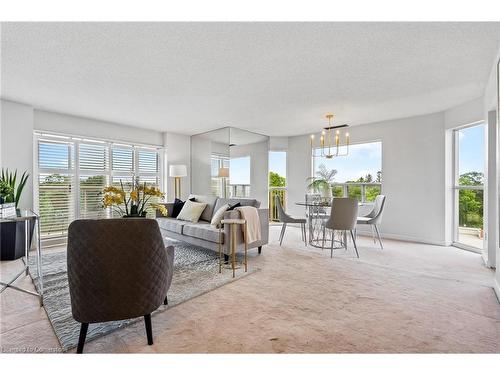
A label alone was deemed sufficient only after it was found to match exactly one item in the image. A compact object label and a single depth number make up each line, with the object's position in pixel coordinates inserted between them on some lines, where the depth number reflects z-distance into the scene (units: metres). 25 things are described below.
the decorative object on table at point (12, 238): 3.21
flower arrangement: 2.56
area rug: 1.78
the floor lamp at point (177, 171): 5.72
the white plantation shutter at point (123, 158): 5.36
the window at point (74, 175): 4.41
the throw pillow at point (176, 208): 4.73
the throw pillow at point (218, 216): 3.53
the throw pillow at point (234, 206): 3.60
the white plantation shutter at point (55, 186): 4.38
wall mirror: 6.02
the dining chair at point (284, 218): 4.58
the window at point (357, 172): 5.41
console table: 1.94
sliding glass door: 4.07
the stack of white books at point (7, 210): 2.00
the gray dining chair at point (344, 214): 3.72
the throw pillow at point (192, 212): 4.23
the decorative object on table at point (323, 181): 5.33
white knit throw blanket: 3.38
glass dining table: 4.23
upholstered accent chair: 1.43
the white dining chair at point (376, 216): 4.25
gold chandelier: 5.80
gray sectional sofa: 3.38
